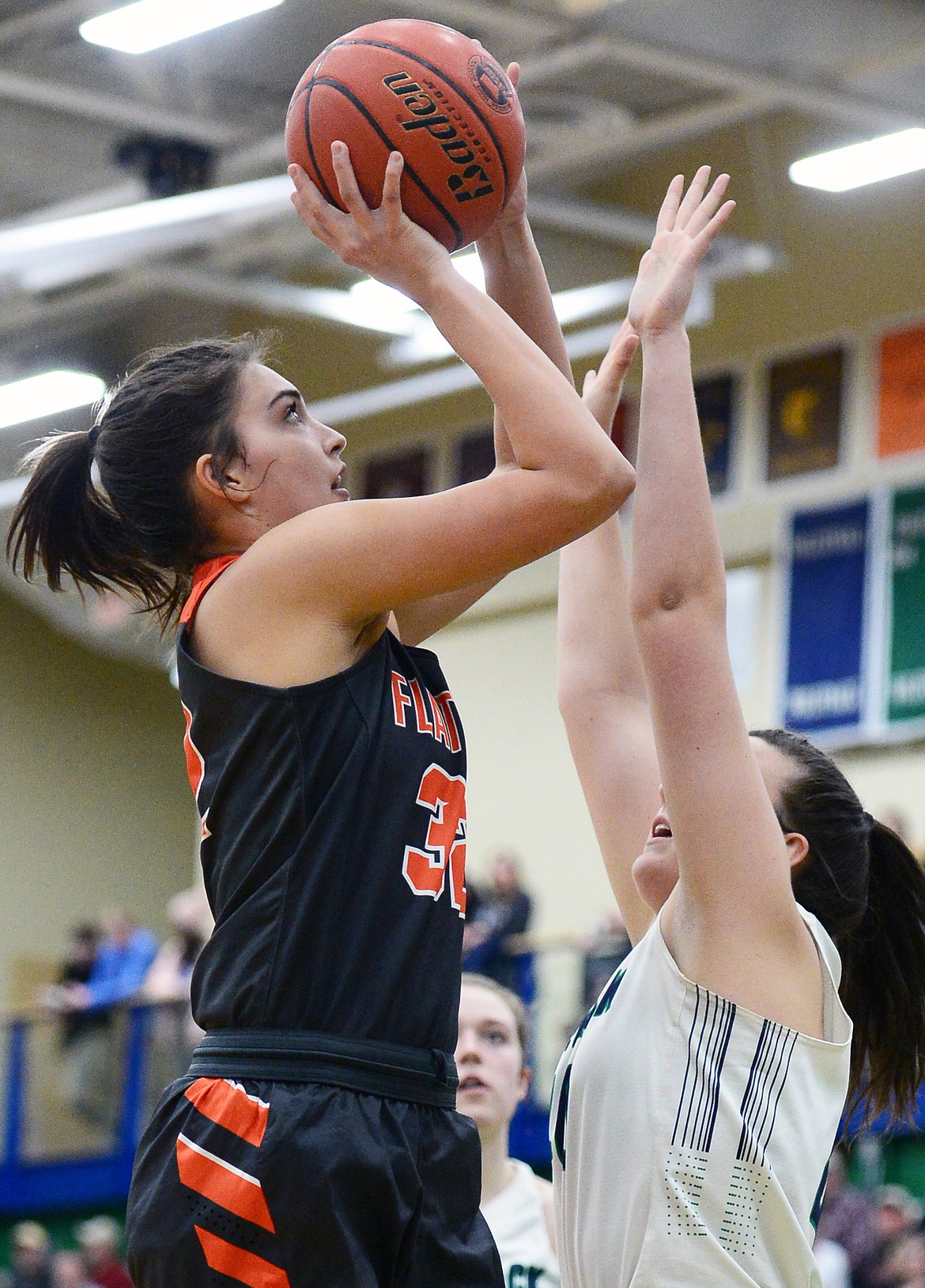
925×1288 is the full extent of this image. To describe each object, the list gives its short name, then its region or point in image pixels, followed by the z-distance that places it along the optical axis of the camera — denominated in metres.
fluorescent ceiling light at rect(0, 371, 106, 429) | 15.66
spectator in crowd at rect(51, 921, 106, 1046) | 16.25
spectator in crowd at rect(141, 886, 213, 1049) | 14.34
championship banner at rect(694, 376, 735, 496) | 14.80
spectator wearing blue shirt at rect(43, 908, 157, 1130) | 14.84
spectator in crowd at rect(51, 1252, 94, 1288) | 13.80
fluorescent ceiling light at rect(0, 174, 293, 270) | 12.25
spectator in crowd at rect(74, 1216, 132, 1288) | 13.79
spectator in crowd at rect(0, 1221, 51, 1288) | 14.14
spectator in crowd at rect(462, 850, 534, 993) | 12.89
